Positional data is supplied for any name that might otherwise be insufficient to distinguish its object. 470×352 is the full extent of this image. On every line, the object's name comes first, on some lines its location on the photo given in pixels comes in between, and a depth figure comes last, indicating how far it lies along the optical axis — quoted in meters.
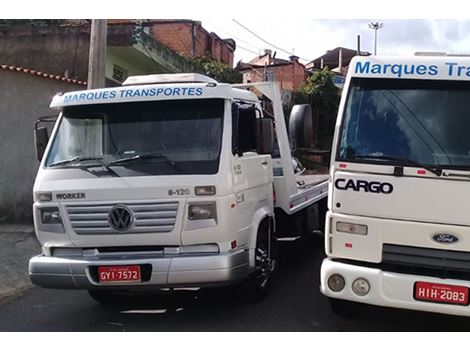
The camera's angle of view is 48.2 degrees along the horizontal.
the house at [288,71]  30.97
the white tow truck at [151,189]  4.64
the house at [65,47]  12.66
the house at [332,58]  46.34
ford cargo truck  4.00
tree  25.03
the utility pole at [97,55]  8.23
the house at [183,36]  25.00
